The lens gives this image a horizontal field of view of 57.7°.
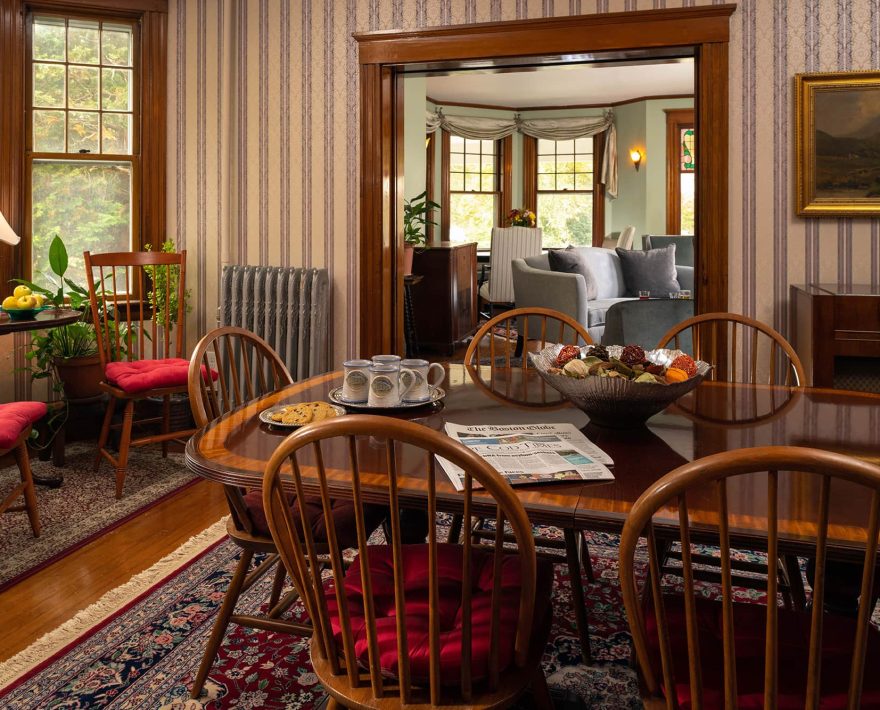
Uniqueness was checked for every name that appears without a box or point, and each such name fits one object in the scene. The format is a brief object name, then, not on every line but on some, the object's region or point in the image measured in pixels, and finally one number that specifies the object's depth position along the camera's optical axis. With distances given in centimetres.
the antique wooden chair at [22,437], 271
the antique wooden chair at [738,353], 358
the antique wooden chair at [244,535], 178
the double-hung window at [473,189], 1052
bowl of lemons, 331
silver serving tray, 187
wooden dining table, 123
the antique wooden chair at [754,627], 97
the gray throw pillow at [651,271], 709
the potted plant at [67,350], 398
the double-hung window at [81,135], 425
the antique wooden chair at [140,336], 351
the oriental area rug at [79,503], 277
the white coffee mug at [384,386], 184
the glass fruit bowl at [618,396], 163
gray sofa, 615
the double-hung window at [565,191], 1073
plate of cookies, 174
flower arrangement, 1012
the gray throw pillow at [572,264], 652
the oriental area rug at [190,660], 191
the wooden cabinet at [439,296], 671
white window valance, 1028
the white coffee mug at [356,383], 189
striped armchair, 880
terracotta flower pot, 401
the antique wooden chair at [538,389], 208
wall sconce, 1006
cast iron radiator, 412
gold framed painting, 343
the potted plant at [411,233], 632
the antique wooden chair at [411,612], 115
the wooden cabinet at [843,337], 307
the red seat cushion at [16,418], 266
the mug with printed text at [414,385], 192
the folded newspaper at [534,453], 140
